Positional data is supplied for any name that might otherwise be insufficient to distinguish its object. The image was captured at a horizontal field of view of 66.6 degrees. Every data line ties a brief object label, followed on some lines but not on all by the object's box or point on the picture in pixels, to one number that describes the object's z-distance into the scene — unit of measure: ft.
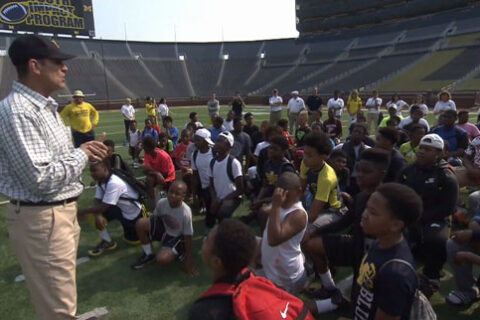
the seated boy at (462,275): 11.98
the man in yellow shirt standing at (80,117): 31.99
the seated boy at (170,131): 35.96
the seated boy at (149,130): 34.37
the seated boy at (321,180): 13.71
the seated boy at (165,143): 30.89
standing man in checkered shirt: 7.64
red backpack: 5.97
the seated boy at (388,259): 7.16
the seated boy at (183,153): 26.55
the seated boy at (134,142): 36.42
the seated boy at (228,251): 6.57
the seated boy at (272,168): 17.28
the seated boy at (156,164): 20.94
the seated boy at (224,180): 18.07
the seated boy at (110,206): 16.24
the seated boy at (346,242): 12.14
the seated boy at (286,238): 10.46
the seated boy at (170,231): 15.33
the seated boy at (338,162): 17.97
